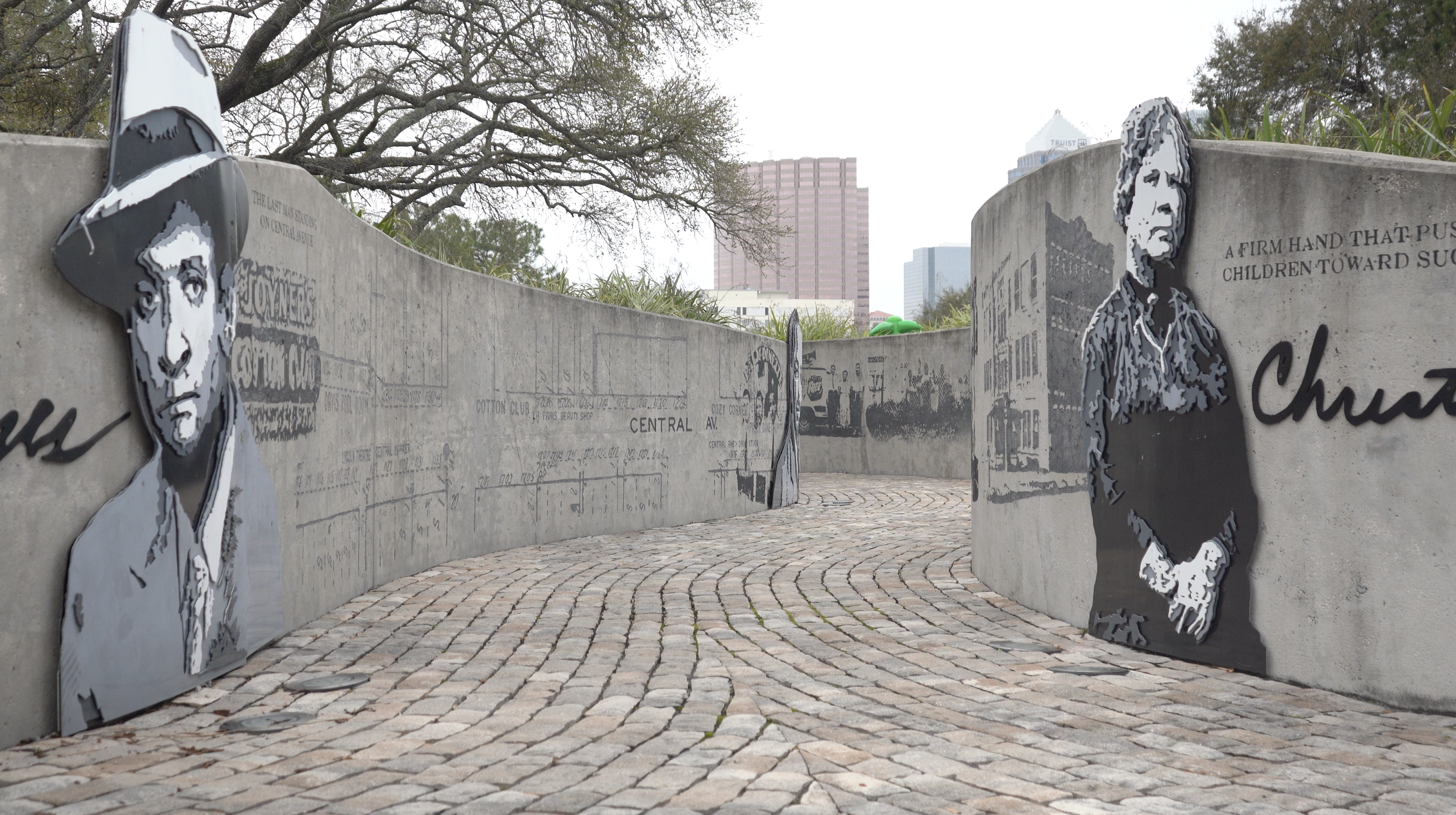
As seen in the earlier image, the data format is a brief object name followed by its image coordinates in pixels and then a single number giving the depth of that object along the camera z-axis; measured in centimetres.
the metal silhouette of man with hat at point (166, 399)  428
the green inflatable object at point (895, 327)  2298
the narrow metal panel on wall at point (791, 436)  1479
